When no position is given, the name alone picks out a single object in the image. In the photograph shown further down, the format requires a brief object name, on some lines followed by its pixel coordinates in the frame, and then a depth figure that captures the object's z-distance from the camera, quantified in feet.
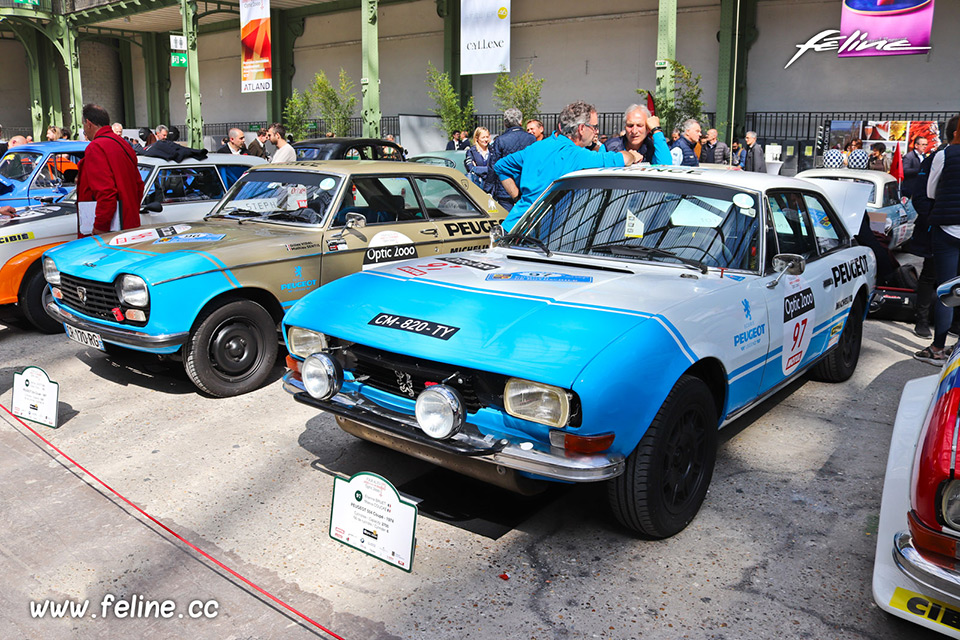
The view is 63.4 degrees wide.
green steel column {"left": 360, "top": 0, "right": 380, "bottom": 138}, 59.21
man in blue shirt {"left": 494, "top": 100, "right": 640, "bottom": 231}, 19.76
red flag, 41.78
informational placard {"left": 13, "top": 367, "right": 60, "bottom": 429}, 15.72
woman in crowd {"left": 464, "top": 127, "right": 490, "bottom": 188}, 38.55
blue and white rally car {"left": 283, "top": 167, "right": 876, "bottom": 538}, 9.85
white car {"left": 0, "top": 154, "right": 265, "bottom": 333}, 23.12
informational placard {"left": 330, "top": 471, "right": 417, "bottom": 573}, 10.08
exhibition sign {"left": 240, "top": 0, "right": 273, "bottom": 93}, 67.41
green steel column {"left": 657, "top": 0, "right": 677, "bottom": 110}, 45.09
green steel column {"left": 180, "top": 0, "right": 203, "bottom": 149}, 71.72
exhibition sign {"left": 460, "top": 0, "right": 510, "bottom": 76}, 54.65
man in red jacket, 22.38
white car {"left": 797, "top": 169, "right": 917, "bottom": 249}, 31.78
